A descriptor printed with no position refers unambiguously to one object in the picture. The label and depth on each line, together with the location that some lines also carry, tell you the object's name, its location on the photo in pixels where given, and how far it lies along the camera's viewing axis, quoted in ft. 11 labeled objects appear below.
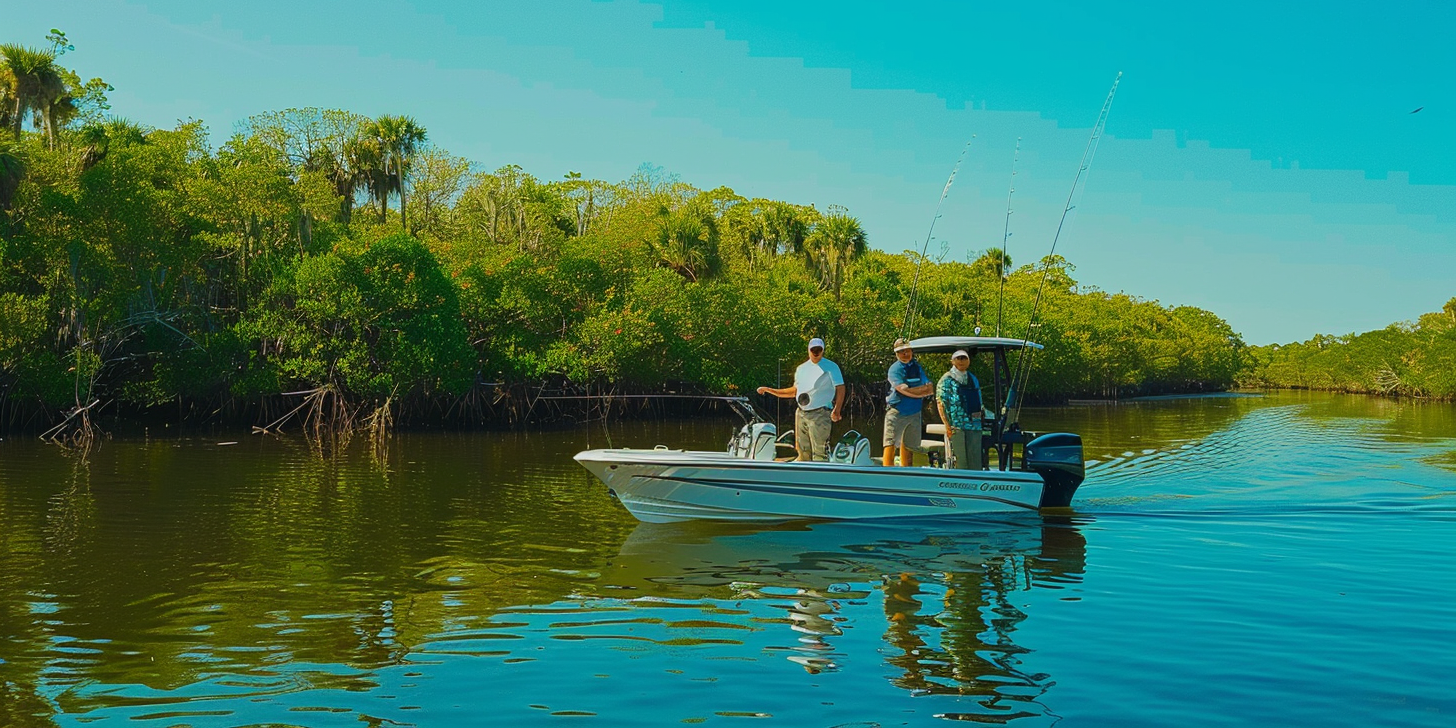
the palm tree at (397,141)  134.10
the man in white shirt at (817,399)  39.42
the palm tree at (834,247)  173.27
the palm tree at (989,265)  272.72
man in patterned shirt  41.63
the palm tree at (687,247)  144.56
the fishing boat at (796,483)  39.73
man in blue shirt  39.88
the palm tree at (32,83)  92.43
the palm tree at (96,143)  95.04
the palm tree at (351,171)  135.54
